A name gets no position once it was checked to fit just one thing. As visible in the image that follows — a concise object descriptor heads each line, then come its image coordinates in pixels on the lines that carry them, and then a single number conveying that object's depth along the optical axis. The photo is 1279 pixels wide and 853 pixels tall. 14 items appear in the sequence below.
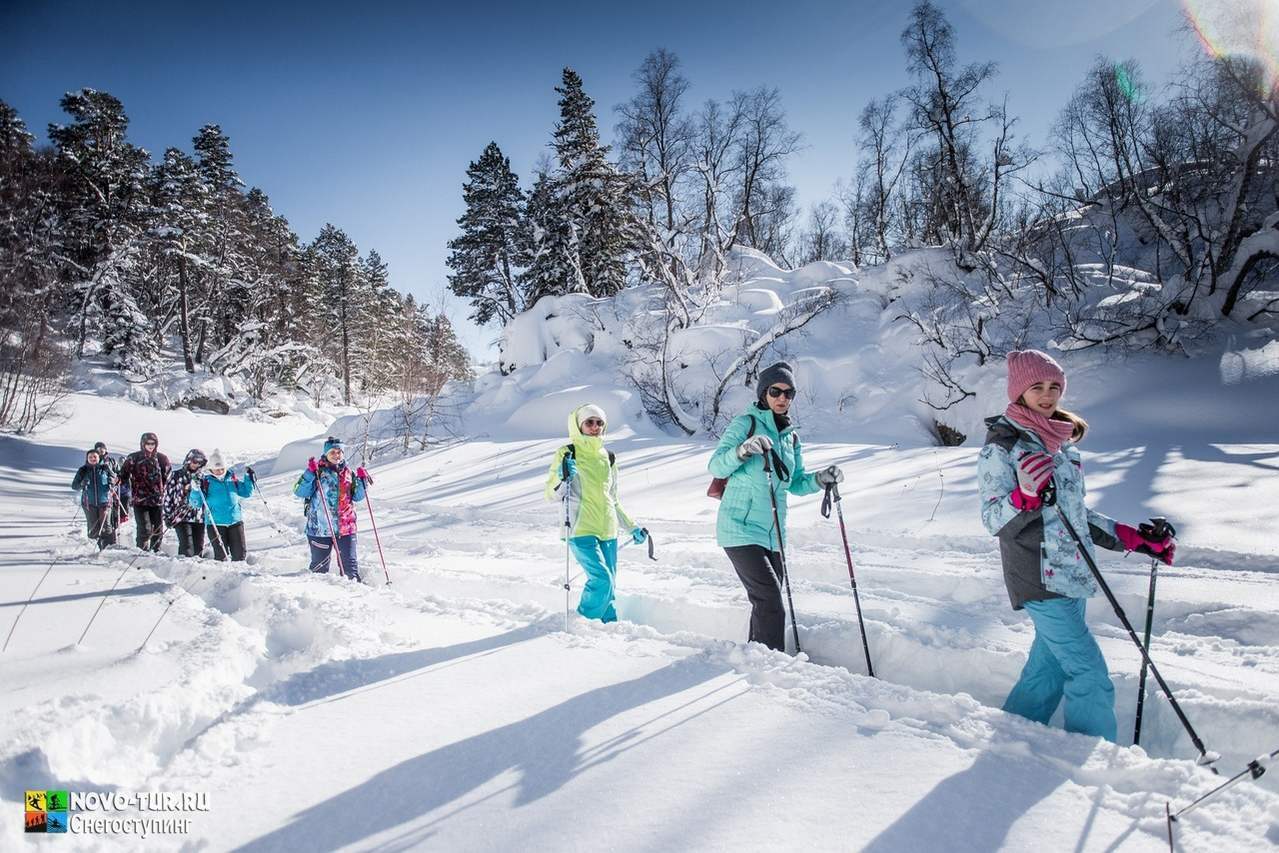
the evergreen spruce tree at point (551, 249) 27.44
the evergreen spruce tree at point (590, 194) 26.44
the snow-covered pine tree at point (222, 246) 32.44
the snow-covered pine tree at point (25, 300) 19.20
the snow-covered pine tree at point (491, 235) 31.78
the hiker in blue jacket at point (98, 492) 9.38
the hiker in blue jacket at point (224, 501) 7.79
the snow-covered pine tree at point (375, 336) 42.28
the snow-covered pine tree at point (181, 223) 29.31
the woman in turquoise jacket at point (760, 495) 3.77
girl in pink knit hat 2.64
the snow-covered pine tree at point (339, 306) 40.09
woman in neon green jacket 4.84
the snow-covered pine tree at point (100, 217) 27.42
